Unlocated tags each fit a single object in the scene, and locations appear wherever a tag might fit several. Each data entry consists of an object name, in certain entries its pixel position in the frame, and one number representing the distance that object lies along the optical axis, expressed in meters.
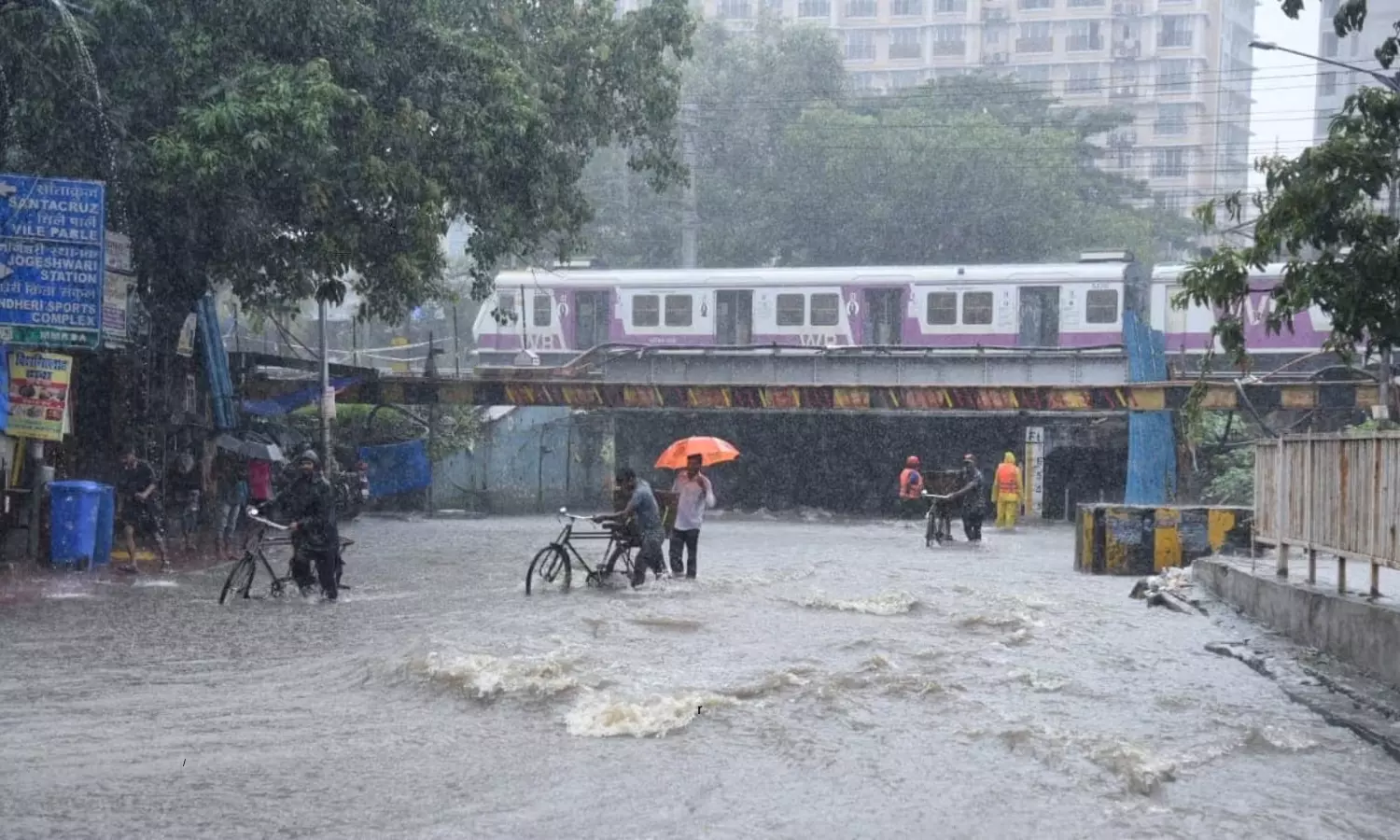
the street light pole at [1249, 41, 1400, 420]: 17.48
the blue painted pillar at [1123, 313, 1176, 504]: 29.98
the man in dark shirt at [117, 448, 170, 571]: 18.25
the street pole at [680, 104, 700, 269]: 52.34
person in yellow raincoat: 31.00
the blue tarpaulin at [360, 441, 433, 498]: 31.70
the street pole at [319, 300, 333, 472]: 26.16
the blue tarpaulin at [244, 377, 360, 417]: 27.77
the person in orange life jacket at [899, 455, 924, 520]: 28.21
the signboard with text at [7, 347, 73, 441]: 17.48
